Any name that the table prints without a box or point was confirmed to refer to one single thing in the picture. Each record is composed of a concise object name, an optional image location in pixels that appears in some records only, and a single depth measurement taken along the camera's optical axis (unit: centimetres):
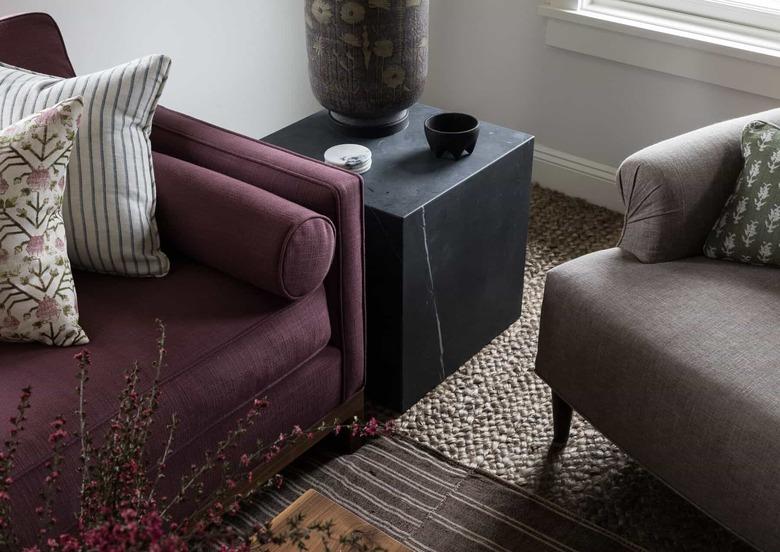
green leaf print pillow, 171
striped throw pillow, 162
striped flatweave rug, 174
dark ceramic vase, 192
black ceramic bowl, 196
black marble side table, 186
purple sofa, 149
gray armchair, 146
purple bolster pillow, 157
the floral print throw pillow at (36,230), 147
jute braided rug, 177
